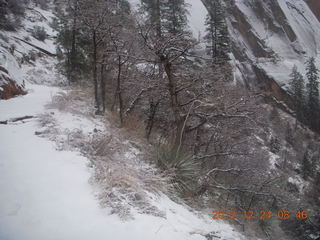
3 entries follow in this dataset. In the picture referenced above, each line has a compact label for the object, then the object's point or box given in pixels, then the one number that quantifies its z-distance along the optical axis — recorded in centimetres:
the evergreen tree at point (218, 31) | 1535
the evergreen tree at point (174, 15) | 1365
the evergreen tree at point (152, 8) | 1209
